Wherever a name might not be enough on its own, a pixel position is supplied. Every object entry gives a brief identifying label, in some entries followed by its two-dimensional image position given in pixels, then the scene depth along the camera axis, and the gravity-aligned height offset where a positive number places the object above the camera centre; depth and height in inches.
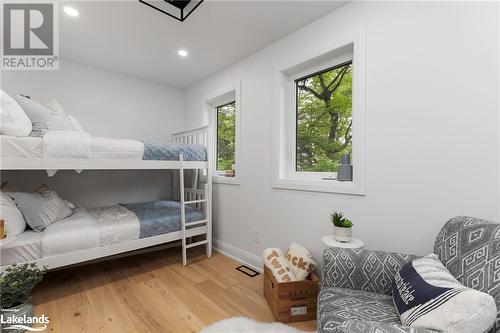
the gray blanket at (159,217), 89.9 -22.7
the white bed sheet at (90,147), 64.5 +5.4
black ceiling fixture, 64.5 +49.4
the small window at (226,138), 118.9 +14.4
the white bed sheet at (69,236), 69.3 -23.3
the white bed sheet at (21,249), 63.4 -24.6
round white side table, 58.6 -21.4
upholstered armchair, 36.9 -23.2
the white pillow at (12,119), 62.1 +13.0
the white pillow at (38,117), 74.3 +16.3
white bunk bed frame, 68.9 -13.1
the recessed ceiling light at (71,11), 70.8 +49.2
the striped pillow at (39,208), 72.7 -15.0
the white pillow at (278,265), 65.4 -30.9
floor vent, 91.0 -44.7
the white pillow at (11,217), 64.6 -15.6
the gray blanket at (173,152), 91.7 +5.5
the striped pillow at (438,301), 30.8 -21.1
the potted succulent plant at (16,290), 56.2 -32.1
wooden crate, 62.2 -38.3
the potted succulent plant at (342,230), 60.7 -17.9
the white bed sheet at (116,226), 79.2 -22.9
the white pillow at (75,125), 92.2 +16.5
